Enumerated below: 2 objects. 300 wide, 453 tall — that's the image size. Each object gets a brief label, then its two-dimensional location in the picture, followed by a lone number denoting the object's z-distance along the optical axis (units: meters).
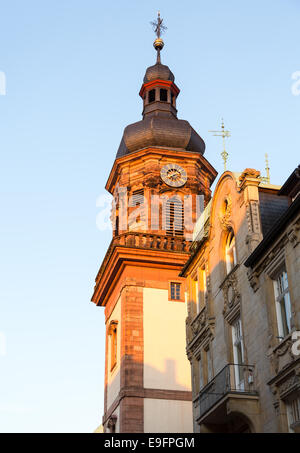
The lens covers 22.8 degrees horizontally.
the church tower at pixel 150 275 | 38.94
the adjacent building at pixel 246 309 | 21.25
